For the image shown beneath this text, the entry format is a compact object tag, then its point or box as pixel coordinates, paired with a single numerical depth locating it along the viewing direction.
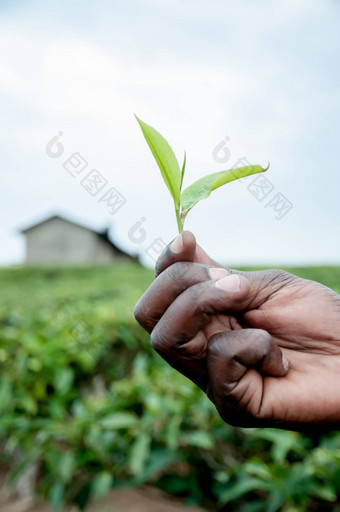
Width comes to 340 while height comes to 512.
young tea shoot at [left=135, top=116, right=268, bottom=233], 0.38
